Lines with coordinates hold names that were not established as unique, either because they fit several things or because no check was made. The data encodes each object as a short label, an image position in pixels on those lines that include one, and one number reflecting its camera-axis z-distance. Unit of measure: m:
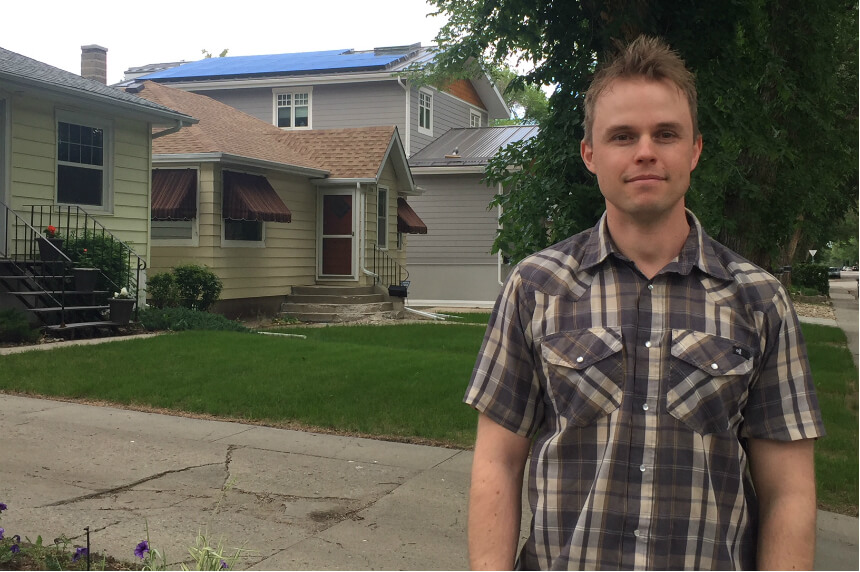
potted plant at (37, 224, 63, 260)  14.17
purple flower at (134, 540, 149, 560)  4.10
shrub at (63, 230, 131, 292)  14.87
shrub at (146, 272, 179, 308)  17.16
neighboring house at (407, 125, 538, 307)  27.17
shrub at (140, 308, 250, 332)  15.01
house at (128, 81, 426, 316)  18.66
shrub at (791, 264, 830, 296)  39.56
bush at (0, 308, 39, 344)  12.48
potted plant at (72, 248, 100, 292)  14.45
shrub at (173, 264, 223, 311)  17.34
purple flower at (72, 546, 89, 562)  4.41
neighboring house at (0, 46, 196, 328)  14.23
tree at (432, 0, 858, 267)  6.88
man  1.98
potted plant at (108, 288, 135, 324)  14.34
